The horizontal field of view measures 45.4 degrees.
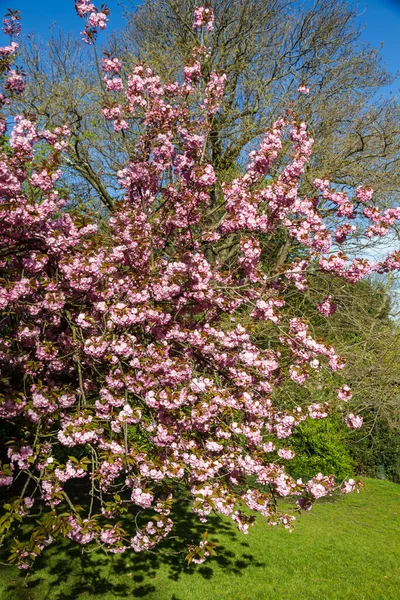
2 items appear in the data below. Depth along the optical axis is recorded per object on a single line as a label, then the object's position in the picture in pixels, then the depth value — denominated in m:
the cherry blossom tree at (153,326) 4.11
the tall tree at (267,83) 12.06
